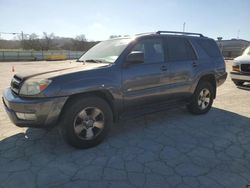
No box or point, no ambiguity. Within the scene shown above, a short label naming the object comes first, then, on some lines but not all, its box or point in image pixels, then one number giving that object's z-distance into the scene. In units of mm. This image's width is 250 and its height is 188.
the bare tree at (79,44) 59128
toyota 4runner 3140
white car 8217
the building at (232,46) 42775
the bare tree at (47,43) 58812
